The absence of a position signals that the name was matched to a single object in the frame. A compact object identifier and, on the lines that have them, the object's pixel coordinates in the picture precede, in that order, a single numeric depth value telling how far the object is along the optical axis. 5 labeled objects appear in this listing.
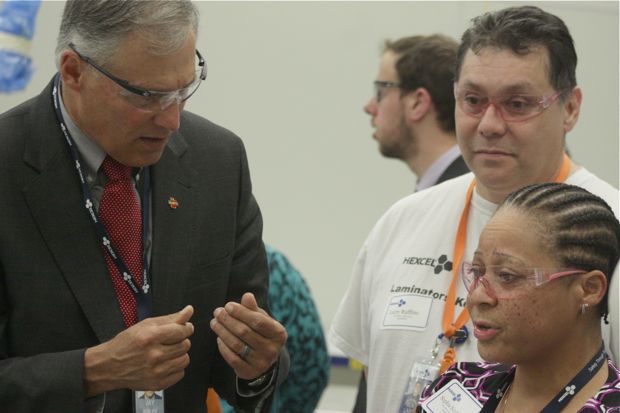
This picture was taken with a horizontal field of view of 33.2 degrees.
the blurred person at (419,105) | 4.12
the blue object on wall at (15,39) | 4.08
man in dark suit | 2.28
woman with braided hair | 2.07
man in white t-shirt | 2.63
